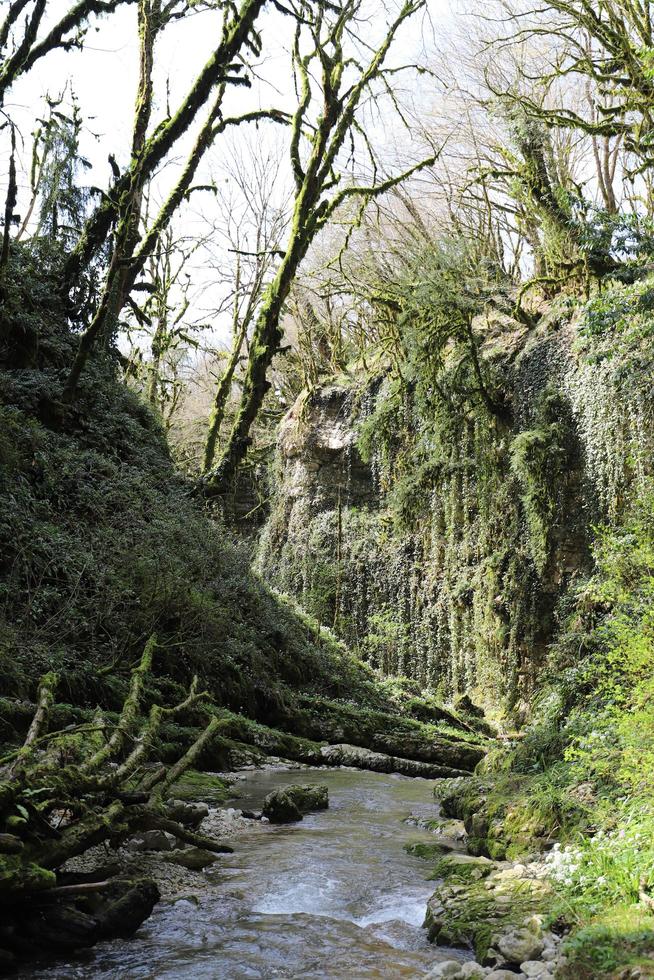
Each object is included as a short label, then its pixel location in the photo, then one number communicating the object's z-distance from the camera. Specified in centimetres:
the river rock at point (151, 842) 498
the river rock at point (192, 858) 506
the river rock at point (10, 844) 324
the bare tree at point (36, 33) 1016
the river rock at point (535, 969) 344
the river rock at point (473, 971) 352
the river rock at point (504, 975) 342
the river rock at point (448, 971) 356
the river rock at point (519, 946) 367
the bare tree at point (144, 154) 1334
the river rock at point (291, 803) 702
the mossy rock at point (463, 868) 511
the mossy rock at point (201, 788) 694
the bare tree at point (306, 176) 1442
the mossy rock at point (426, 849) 609
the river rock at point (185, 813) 570
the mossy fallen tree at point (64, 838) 337
